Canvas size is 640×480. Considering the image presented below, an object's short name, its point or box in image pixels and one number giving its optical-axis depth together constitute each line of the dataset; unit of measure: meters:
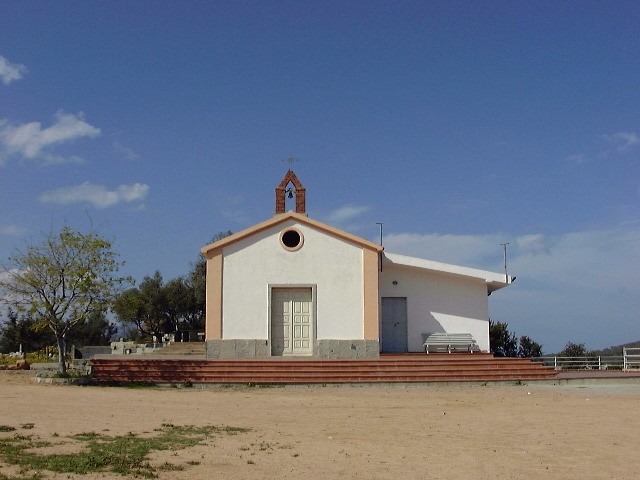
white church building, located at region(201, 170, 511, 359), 22.72
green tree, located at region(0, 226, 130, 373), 20.45
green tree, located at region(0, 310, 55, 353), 40.75
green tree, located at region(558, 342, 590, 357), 38.34
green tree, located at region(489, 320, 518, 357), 39.12
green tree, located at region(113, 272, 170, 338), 42.28
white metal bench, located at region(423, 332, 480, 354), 24.45
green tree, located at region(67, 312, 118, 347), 45.38
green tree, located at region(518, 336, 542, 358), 39.31
